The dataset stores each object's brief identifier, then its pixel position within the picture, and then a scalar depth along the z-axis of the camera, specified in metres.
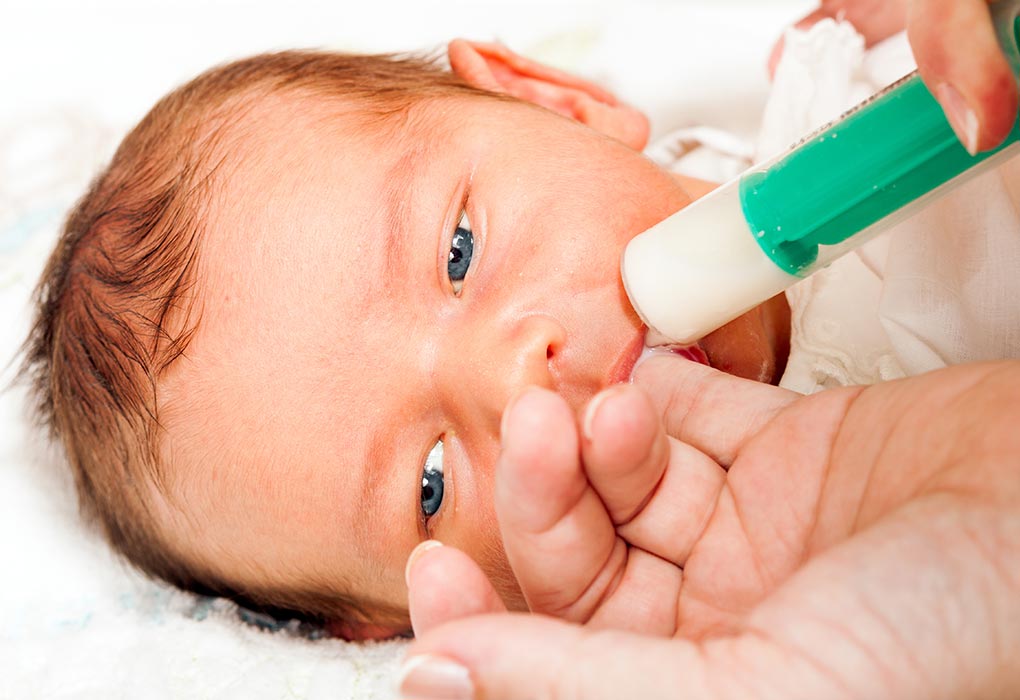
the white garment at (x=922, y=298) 0.34
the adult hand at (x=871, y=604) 0.28
